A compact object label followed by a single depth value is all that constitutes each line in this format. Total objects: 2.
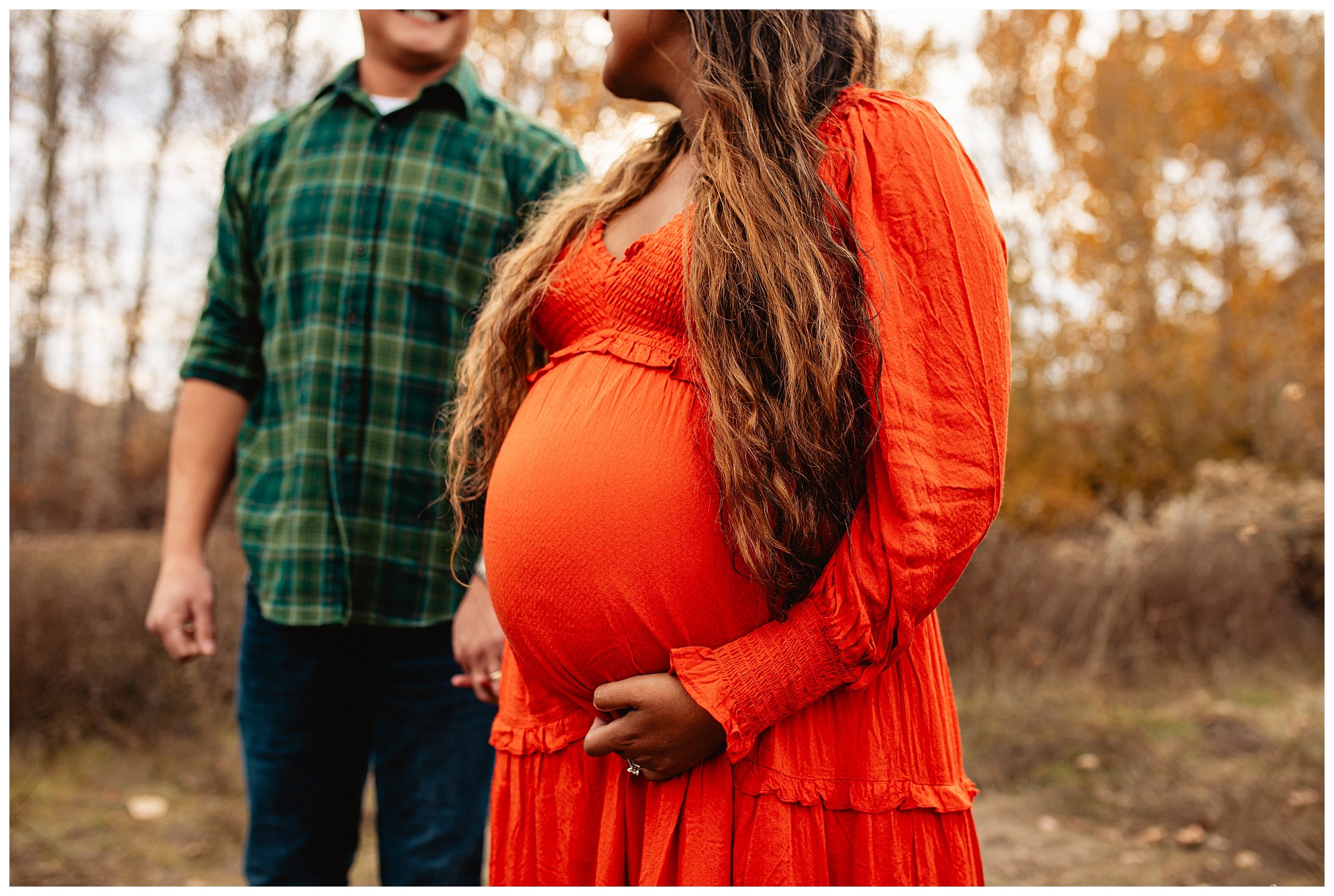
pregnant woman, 1.04
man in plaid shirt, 1.80
